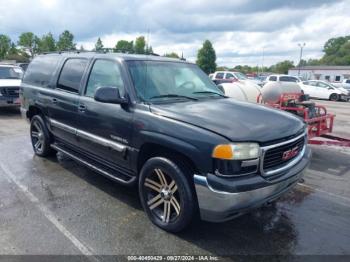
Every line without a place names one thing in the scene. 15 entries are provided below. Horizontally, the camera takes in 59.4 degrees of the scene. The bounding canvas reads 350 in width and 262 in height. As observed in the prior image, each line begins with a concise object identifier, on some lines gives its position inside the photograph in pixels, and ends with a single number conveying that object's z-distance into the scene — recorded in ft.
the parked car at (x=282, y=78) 76.40
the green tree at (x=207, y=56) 184.19
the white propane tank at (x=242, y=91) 25.53
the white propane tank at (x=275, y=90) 23.48
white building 204.81
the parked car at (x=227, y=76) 74.79
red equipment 19.52
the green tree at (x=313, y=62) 397.06
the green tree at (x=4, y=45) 264.03
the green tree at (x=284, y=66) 292.61
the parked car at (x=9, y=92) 35.01
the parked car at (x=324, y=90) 72.79
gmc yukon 9.26
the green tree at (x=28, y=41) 310.04
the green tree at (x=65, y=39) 278.54
